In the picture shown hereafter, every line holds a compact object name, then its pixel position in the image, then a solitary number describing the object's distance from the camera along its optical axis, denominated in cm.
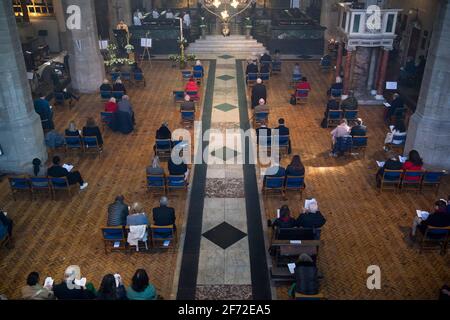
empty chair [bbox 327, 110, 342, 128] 1559
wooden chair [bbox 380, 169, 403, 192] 1157
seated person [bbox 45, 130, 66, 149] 1376
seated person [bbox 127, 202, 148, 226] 948
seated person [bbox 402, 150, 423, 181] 1143
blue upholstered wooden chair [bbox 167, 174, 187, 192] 1159
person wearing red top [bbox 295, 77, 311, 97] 1781
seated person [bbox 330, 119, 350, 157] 1355
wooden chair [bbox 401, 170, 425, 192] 1146
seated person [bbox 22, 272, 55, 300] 757
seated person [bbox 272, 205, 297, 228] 934
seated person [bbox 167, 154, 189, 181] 1177
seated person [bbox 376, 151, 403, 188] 1155
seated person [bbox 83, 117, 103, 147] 1373
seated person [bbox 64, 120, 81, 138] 1363
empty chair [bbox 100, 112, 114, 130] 1555
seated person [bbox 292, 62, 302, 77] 1931
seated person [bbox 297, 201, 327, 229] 945
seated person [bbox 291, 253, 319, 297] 766
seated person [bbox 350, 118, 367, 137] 1363
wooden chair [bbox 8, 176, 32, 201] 1132
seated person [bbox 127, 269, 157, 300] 751
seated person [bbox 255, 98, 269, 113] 1556
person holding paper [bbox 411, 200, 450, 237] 929
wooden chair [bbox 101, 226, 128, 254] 946
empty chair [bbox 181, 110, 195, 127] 1571
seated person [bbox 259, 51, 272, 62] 2150
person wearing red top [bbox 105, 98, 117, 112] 1567
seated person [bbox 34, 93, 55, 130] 1507
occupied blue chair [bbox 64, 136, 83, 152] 1369
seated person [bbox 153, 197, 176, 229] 953
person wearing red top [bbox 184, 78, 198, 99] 1764
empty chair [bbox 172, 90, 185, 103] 1778
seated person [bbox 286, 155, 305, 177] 1137
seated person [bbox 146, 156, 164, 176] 1144
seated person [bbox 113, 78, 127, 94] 1761
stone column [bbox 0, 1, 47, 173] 1162
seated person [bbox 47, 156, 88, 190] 1146
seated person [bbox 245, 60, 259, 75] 1992
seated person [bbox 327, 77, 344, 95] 1786
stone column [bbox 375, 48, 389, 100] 1741
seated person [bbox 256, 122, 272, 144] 1359
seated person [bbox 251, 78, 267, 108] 1688
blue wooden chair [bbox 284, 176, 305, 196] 1140
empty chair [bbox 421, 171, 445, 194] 1138
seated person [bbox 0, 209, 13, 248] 957
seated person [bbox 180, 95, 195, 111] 1588
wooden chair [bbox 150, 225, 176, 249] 955
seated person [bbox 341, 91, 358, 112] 1575
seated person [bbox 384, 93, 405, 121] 1556
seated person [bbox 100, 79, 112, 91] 1773
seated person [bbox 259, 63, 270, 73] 2012
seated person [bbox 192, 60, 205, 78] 2017
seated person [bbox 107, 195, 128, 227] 962
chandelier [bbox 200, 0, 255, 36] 1405
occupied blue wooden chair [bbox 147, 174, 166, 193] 1148
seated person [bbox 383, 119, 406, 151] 1396
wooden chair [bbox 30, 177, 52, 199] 1135
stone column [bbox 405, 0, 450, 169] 1170
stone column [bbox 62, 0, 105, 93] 1887
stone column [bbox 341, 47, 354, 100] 1752
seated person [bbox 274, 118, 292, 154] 1355
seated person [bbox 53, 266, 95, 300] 756
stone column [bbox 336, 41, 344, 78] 1875
